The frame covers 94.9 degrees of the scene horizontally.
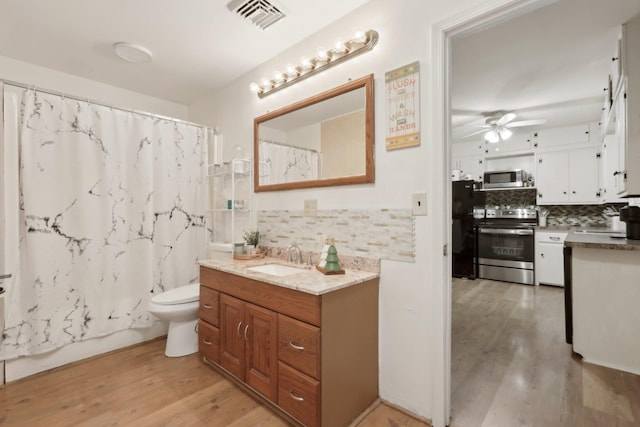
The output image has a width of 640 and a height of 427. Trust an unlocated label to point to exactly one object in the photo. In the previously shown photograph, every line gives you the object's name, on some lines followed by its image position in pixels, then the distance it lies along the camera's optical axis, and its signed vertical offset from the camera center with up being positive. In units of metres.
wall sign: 1.61 +0.59
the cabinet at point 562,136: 4.22 +1.09
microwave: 4.64 +0.49
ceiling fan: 3.65 +1.09
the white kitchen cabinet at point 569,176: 4.19 +0.48
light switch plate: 1.58 +0.03
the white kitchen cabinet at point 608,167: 3.01 +0.44
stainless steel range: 4.41 -0.56
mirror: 1.84 +0.51
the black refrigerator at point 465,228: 4.79 -0.31
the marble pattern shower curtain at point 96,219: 2.06 -0.06
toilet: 2.25 -0.81
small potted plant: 2.45 -0.26
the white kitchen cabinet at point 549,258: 4.20 -0.71
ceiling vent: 1.81 +1.28
